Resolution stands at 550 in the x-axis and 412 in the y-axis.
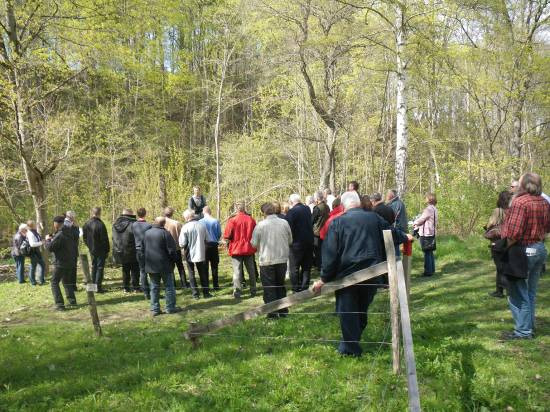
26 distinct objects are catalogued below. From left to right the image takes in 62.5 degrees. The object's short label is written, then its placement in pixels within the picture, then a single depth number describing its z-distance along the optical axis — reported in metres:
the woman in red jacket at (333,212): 9.51
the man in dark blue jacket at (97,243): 10.52
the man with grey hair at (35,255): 12.07
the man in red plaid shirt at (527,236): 5.49
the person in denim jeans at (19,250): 12.46
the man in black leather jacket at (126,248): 10.22
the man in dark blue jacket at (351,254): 5.11
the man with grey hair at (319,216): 10.20
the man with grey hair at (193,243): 9.46
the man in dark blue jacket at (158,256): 8.26
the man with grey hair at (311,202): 10.81
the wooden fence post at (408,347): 2.95
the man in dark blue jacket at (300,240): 8.71
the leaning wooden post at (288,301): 4.58
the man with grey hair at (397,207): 9.72
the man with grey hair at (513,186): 7.65
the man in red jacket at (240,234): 9.20
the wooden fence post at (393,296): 4.34
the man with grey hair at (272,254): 7.49
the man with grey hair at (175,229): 9.88
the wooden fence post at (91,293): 6.61
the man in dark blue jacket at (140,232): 9.35
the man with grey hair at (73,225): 9.97
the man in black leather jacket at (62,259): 9.19
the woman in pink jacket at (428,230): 10.01
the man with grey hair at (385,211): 8.84
